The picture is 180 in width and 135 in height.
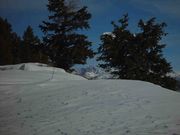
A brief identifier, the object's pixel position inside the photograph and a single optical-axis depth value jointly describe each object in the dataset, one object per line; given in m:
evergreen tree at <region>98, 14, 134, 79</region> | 30.42
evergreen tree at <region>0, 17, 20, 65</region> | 46.00
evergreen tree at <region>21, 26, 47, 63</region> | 56.66
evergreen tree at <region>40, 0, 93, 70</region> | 29.86
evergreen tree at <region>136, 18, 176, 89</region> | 30.39
